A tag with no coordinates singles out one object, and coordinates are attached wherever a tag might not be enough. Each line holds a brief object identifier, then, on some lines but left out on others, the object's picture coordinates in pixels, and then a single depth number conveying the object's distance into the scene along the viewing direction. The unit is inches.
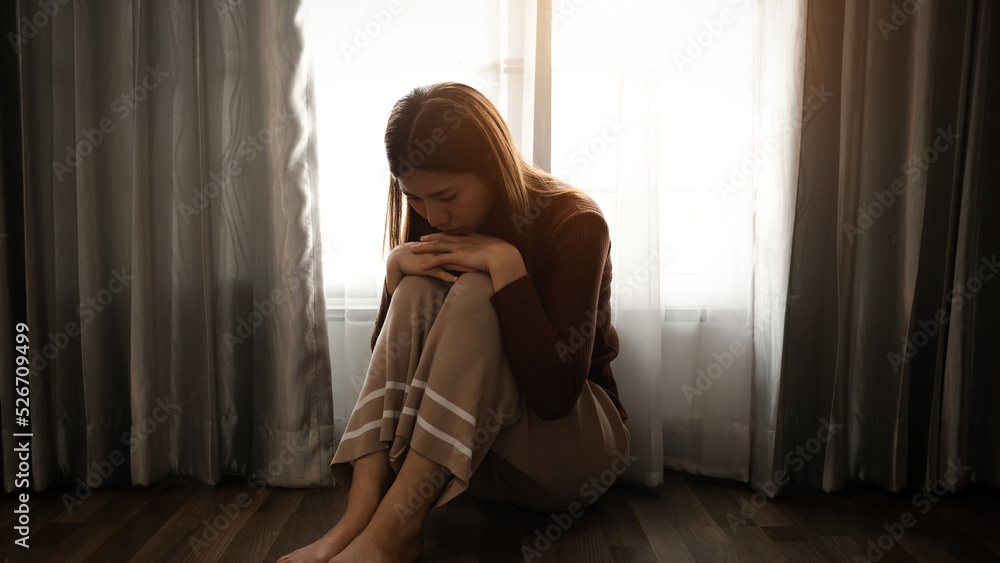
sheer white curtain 63.3
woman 44.8
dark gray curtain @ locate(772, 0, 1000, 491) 60.7
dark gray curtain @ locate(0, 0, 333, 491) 62.6
